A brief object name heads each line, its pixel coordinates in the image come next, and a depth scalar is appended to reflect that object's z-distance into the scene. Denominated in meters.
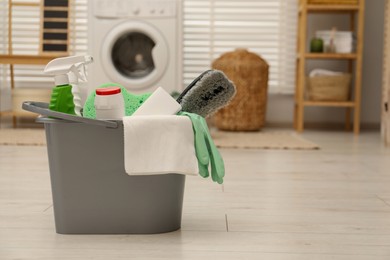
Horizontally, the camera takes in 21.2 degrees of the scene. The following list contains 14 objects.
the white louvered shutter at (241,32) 6.18
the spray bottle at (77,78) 3.12
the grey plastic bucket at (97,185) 3.05
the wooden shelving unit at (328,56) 5.68
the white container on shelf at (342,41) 5.73
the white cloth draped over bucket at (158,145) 2.98
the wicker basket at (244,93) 5.82
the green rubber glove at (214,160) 3.05
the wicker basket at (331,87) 5.77
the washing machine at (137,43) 5.59
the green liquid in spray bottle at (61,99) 3.04
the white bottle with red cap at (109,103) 3.05
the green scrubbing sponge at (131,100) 3.22
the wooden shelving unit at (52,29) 5.95
